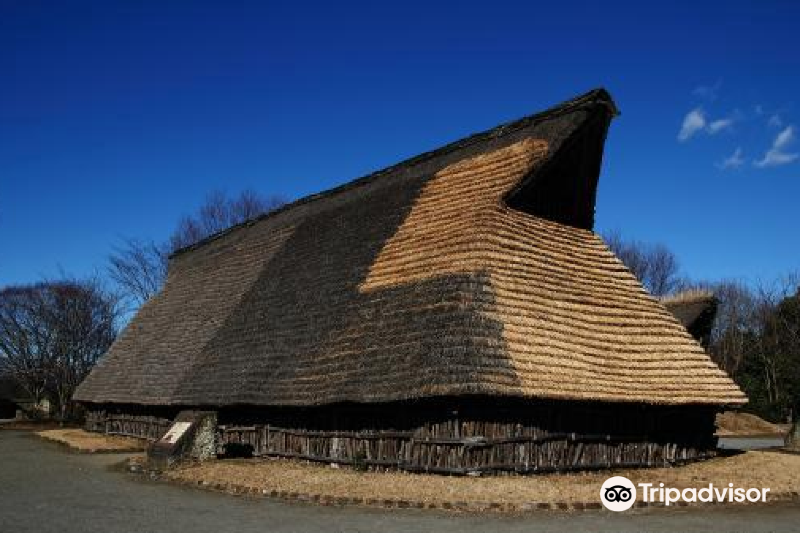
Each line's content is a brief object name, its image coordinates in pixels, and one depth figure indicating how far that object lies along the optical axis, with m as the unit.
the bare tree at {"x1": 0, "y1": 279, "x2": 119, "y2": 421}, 39.50
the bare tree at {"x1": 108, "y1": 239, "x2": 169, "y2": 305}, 47.59
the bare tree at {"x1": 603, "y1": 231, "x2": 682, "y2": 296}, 54.75
